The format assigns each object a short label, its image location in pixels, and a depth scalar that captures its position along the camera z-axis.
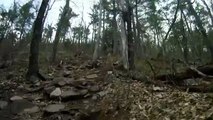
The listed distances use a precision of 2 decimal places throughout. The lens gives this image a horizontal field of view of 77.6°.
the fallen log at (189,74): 4.96
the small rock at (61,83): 5.80
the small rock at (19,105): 4.72
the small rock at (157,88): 4.58
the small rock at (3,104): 4.92
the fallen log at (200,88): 4.01
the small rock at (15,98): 5.23
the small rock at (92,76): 6.65
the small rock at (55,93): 5.22
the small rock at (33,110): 4.69
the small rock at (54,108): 4.50
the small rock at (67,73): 7.24
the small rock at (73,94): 5.10
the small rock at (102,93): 5.05
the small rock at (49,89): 5.47
